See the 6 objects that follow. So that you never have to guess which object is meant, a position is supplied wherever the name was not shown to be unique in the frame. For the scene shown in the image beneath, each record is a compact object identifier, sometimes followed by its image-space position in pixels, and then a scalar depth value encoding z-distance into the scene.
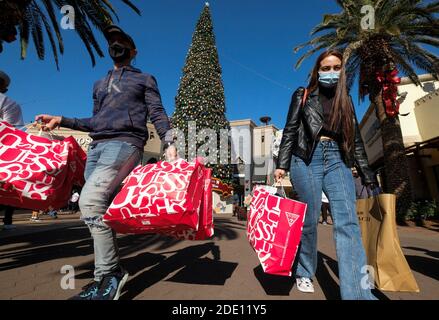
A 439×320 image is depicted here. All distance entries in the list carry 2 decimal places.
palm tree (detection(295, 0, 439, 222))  10.49
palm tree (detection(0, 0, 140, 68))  8.13
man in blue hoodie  2.05
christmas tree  20.53
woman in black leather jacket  2.26
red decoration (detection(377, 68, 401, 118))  11.27
